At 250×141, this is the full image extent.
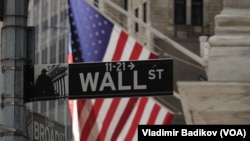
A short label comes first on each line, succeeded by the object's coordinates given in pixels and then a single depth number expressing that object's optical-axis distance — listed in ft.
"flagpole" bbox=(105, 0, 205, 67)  93.53
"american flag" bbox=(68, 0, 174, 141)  88.28
